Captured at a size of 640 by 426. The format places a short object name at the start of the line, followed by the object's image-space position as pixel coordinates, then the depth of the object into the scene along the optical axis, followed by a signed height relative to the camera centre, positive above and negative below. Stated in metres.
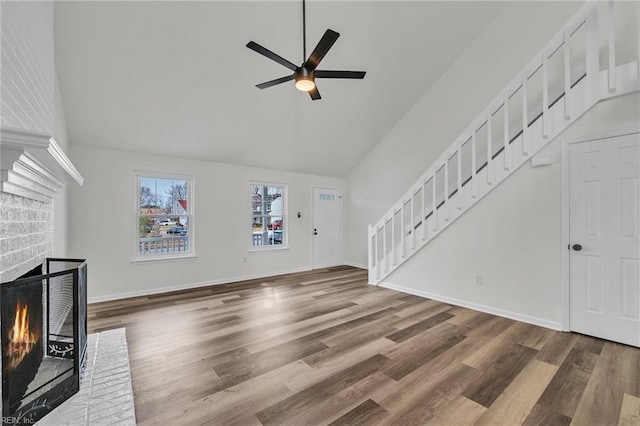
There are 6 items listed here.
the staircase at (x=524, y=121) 2.96 +1.21
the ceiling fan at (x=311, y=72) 2.37 +1.41
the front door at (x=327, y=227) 6.73 -0.34
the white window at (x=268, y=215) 5.85 -0.04
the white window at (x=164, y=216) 4.61 -0.06
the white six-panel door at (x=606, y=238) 2.73 -0.24
